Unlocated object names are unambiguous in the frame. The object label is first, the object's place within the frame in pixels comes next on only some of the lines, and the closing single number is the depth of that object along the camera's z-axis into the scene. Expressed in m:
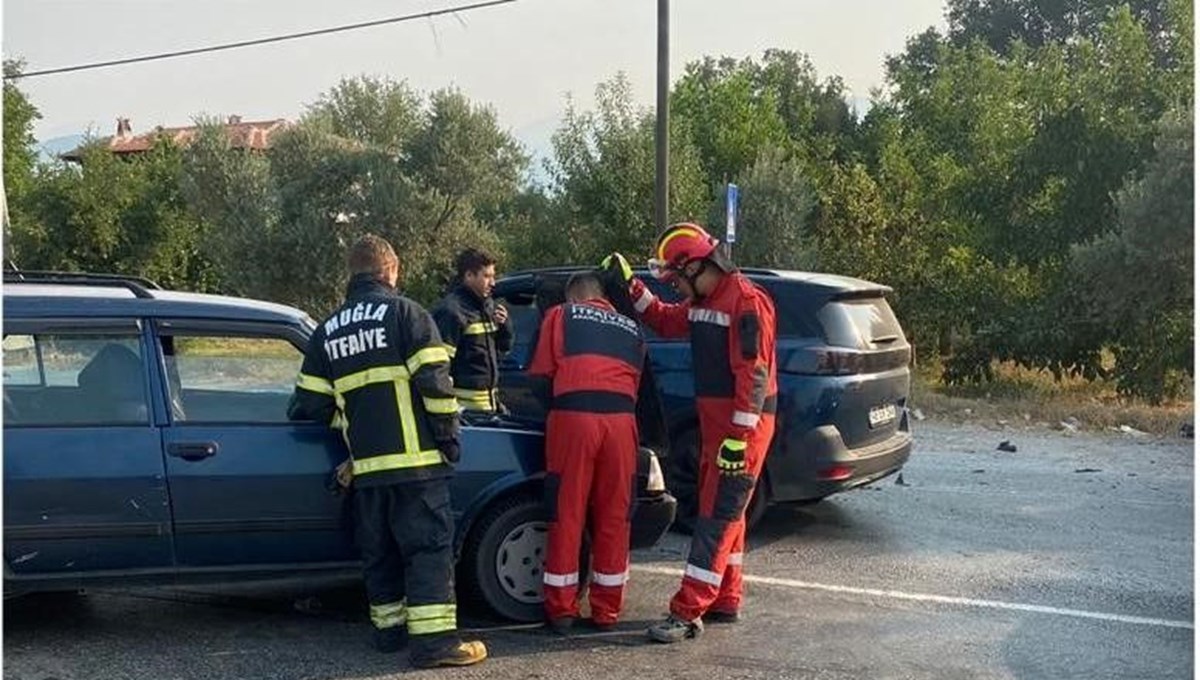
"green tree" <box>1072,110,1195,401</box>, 16.58
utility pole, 16.05
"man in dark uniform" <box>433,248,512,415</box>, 6.60
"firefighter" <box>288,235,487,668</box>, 4.91
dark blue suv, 7.08
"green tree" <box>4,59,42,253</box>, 39.09
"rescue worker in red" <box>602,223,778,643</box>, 5.39
